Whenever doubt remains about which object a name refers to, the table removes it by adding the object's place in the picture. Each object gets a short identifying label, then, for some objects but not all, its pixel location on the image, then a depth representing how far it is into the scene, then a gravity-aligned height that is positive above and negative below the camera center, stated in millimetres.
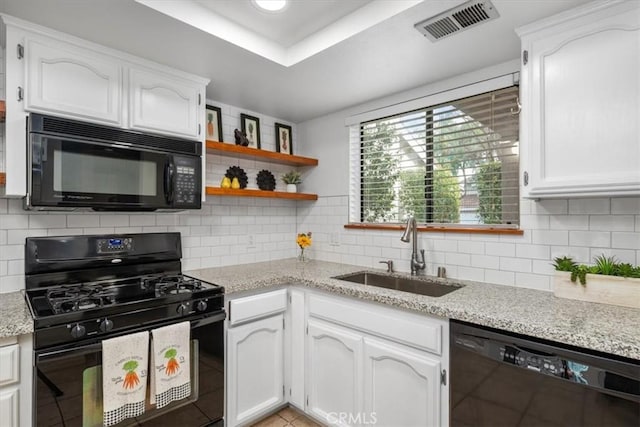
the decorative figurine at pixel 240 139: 2525 +567
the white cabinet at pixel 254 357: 1865 -817
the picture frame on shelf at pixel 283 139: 2912 +659
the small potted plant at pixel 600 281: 1396 -287
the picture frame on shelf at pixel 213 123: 2408 +657
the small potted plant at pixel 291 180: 2878 +298
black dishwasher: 1072 -590
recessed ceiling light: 1545 +965
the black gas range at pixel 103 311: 1310 -412
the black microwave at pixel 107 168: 1541 +241
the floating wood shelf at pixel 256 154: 2301 +456
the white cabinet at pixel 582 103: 1319 +466
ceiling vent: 1417 +859
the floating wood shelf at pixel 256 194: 2258 +158
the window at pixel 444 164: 1978 +338
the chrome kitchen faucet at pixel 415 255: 2157 -259
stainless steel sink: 2010 -432
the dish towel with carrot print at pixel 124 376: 1377 -666
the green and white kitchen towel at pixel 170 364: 1499 -670
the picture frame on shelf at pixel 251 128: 2646 +686
